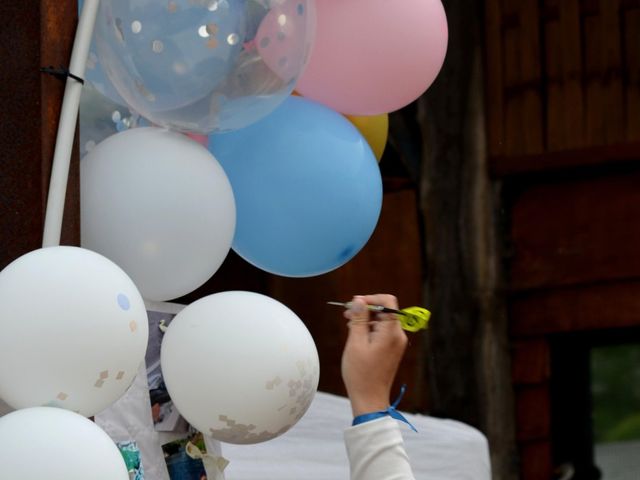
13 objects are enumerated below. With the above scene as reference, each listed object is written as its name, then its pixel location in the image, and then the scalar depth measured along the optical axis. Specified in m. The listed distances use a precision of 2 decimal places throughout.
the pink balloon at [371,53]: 4.11
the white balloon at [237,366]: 3.72
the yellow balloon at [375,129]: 4.40
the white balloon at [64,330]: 3.46
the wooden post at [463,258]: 7.84
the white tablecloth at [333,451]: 5.07
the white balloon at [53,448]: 3.35
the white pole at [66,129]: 3.66
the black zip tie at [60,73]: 3.71
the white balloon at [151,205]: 3.80
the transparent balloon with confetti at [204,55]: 3.74
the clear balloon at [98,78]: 3.94
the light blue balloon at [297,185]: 4.05
